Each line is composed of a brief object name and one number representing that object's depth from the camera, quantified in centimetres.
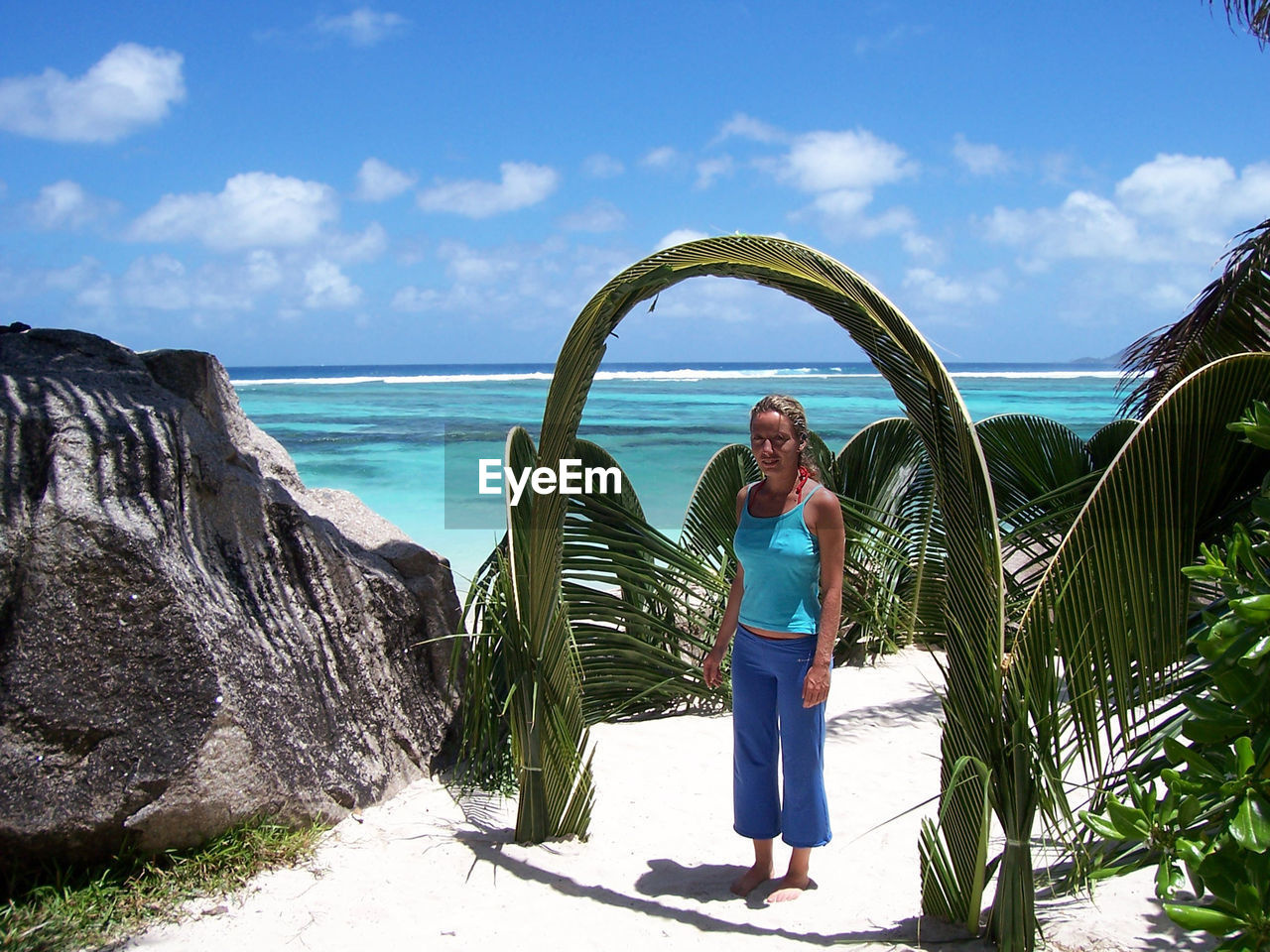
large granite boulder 284
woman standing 290
